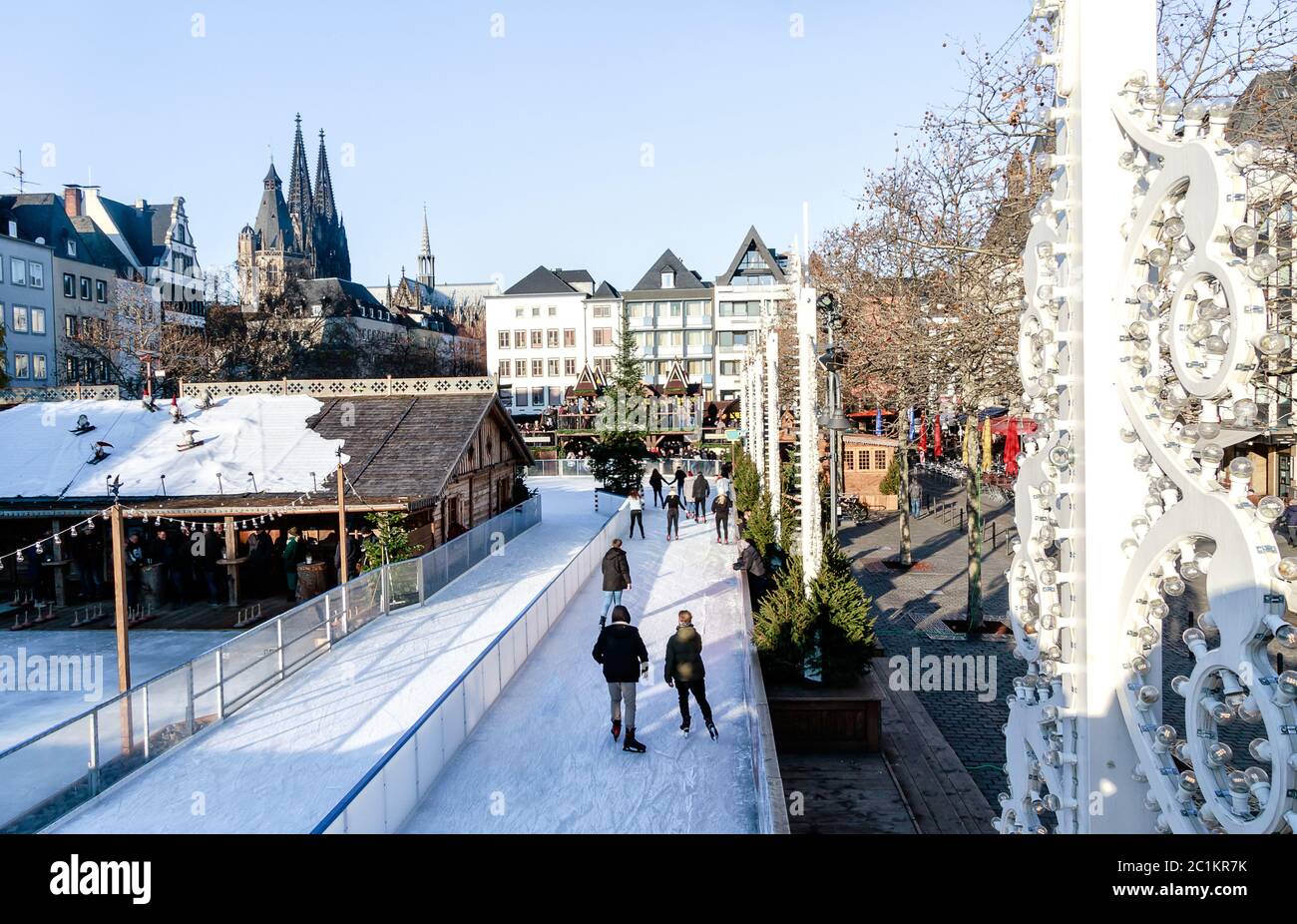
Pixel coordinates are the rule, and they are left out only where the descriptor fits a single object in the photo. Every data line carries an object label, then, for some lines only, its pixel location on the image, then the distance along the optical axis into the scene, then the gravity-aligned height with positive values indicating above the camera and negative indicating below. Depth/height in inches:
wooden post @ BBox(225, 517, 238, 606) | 813.2 -101.7
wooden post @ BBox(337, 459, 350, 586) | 682.8 -68.6
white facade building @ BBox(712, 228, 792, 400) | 3041.3 +440.3
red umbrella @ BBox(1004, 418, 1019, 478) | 1165.0 -33.4
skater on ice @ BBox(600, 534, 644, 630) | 592.4 -90.3
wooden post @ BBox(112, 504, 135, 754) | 457.4 -82.5
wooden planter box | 486.3 -153.3
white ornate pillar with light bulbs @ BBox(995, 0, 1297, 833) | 78.7 -6.0
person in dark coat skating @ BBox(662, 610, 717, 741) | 422.9 -105.2
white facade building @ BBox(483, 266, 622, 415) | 3312.0 +330.7
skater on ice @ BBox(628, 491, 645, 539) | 1051.3 -89.7
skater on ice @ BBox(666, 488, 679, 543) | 1020.1 -87.8
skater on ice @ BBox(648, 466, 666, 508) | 1332.4 -81.0
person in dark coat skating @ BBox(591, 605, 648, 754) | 411.5 -99.2
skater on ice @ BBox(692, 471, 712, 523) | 1186.0 -83.1
